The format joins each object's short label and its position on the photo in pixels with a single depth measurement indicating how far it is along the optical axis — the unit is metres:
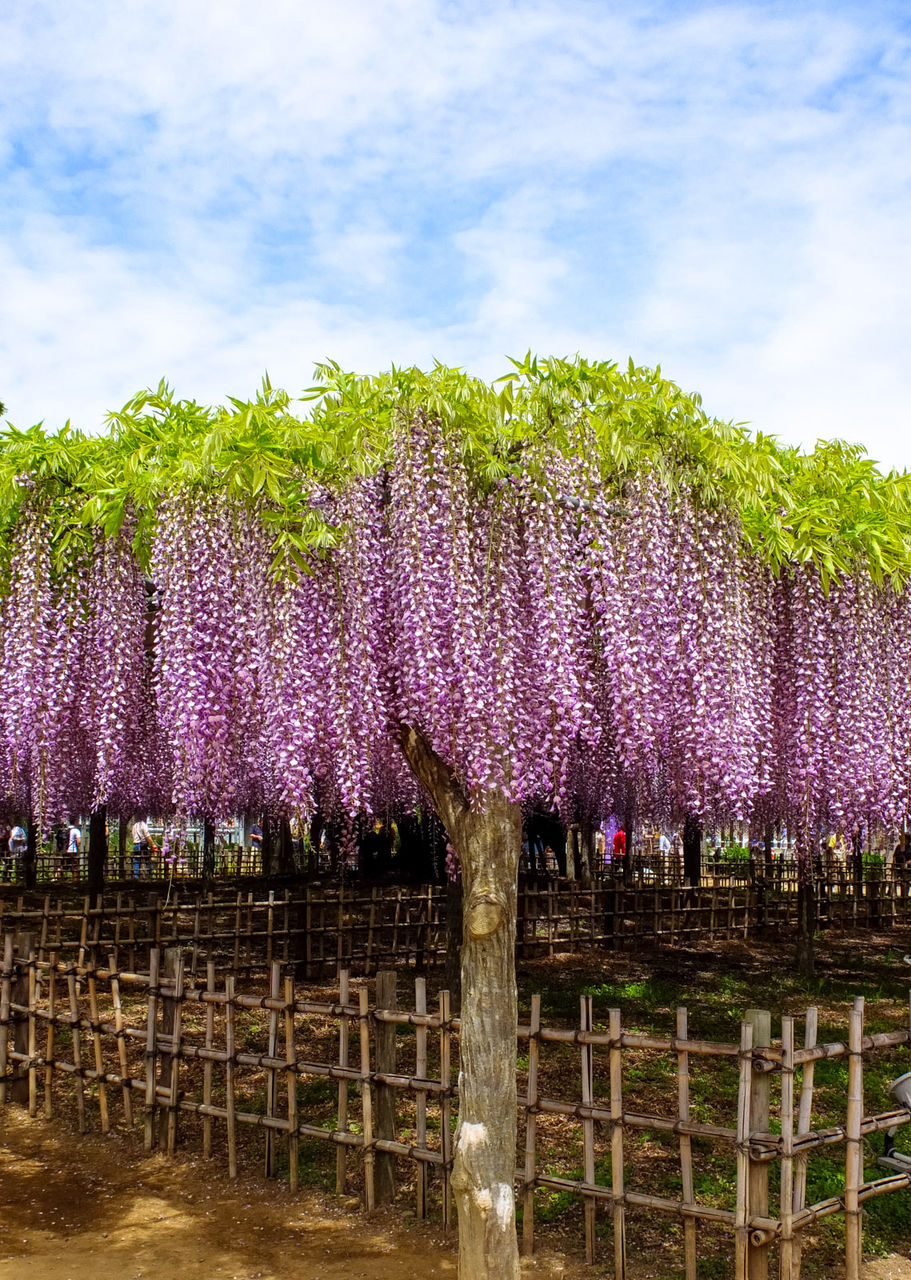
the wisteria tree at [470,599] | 4.92
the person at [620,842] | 25.19
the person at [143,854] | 25.55
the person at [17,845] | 24.34
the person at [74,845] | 24.77
